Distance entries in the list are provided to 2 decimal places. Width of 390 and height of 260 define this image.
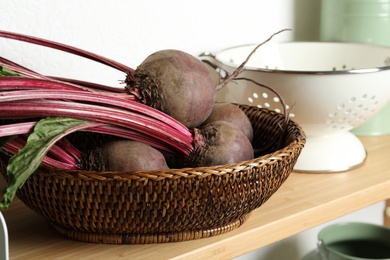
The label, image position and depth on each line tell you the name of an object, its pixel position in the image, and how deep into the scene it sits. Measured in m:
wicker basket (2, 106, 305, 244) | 0.76
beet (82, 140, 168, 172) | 0.79
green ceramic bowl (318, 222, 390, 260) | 1.20
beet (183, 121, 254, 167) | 0.82
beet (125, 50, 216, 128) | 0.82
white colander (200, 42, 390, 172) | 0.97
